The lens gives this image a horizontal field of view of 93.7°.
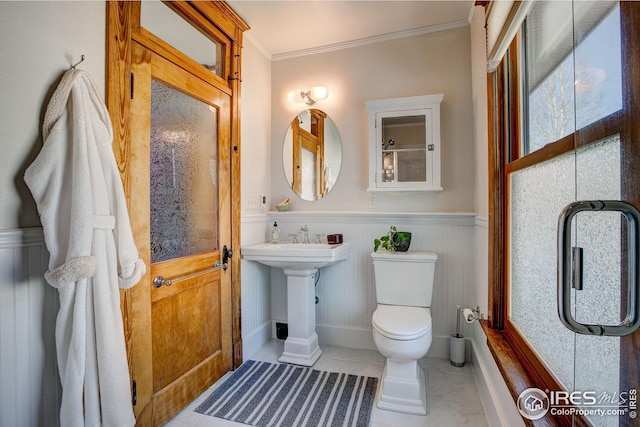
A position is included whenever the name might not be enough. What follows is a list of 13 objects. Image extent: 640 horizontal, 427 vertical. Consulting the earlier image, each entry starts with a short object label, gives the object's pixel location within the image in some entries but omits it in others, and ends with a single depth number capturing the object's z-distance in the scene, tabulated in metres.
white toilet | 1.67
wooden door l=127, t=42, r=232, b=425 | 1.48
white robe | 1.05
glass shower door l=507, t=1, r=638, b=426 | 0.66
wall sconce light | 2.56
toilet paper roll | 1.86
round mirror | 2.61
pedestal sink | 2.17
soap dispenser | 2.59
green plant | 2.24
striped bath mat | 1.63
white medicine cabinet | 2.29
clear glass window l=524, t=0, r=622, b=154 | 0.68
